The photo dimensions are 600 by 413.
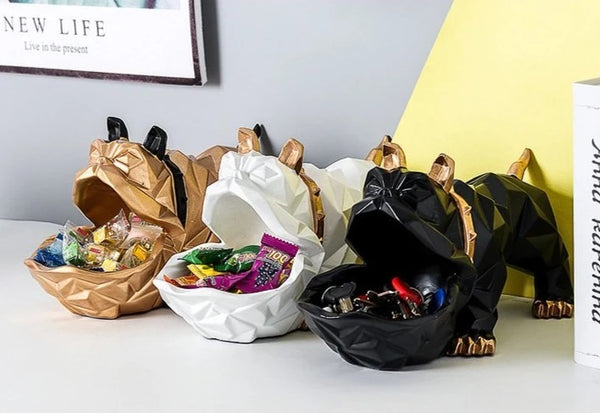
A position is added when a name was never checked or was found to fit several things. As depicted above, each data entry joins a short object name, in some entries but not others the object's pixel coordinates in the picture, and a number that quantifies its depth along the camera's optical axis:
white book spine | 0.86
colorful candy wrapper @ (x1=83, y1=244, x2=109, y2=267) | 1.07
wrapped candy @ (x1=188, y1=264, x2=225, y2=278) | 1.00
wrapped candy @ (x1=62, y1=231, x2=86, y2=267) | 1.07
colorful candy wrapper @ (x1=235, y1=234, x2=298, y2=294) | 0.98
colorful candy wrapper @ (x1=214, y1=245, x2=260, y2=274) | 1.00
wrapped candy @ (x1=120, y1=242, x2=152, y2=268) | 1.07
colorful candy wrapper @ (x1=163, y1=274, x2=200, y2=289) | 1.00
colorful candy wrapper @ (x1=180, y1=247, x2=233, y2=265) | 1.02
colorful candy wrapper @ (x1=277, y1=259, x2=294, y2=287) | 0.98
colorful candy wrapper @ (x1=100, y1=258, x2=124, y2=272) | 1.05
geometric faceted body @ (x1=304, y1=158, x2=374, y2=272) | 1.04
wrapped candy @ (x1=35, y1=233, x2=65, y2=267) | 1.08
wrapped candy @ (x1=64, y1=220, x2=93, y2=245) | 1.10
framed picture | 1.23
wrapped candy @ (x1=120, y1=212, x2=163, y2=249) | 1.09
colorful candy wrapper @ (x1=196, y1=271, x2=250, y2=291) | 0.98
